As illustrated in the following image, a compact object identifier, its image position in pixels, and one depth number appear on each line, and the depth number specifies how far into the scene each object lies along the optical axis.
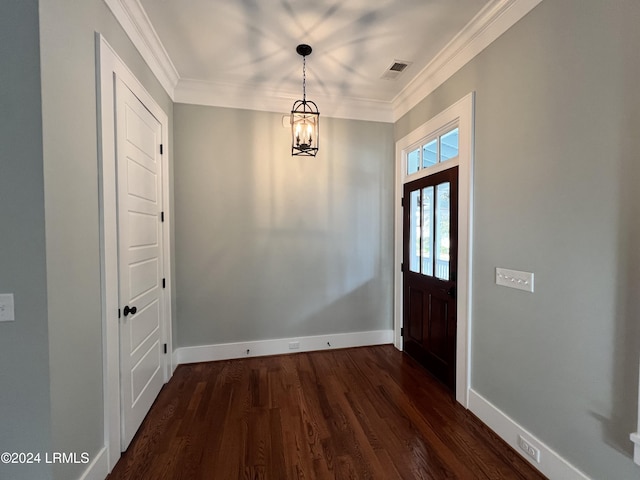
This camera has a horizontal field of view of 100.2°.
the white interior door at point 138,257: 1.76
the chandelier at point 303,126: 2.24
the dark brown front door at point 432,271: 2.39
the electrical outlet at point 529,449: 1.61
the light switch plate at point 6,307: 1.11
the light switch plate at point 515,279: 1.68
